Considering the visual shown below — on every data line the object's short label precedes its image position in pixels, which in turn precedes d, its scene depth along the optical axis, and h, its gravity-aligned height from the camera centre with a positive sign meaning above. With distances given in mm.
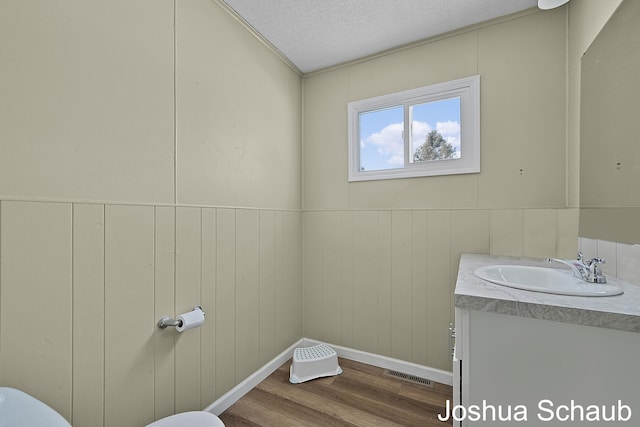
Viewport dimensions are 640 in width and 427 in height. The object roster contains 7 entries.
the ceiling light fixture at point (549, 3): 1380 +1085
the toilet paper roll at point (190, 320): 1286 -519
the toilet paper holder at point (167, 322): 1292 -525
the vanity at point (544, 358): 760 -445
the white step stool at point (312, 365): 1939 -1117
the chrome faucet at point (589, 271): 1096 -244
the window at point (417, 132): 1874 +621
